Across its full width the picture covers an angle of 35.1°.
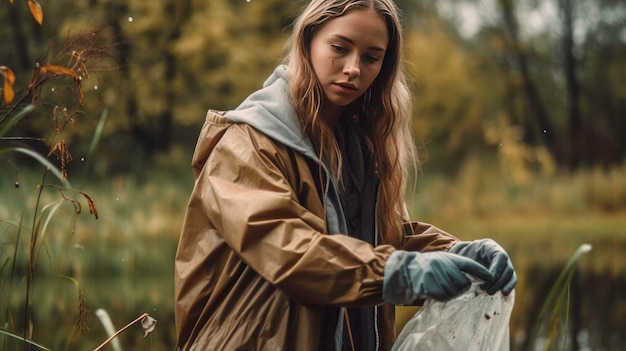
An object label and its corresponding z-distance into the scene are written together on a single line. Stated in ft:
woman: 6.00
